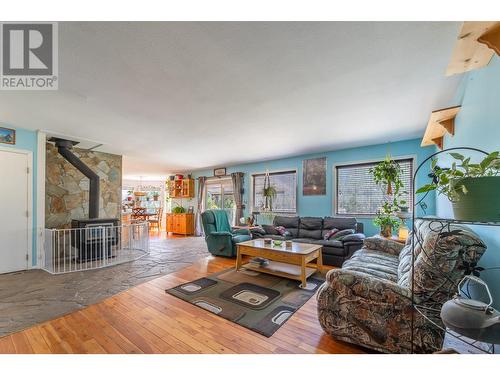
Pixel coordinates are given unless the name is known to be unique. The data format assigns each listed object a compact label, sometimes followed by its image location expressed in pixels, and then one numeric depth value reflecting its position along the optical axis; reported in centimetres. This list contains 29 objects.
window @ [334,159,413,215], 422
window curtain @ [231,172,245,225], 662
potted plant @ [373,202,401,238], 350
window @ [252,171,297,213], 572
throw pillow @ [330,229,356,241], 406
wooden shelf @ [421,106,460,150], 229
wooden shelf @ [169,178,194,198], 812
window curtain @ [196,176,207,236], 775
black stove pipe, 409
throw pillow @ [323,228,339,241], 418
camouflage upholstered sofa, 133
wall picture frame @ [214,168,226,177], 723
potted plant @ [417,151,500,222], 89
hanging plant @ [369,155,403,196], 356
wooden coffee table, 293
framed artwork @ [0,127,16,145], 339
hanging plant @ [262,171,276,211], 561
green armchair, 436
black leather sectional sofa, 375
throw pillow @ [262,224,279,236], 488
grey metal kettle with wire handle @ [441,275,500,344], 84
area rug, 208
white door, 337
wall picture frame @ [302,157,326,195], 514
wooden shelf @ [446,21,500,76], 114
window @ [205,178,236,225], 725
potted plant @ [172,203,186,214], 806
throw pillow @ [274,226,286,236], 475
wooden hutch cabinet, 764
